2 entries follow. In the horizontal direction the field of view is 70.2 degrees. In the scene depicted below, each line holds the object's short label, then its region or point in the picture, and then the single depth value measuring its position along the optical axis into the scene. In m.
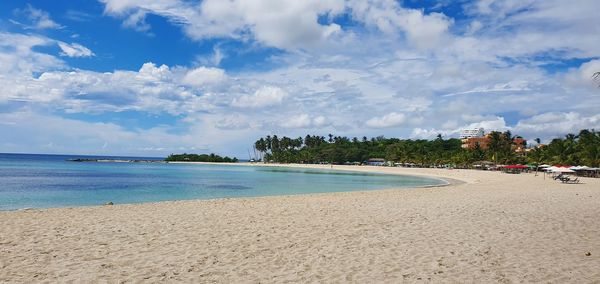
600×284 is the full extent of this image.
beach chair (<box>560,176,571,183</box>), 36.88
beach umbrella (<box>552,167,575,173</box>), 38.82
